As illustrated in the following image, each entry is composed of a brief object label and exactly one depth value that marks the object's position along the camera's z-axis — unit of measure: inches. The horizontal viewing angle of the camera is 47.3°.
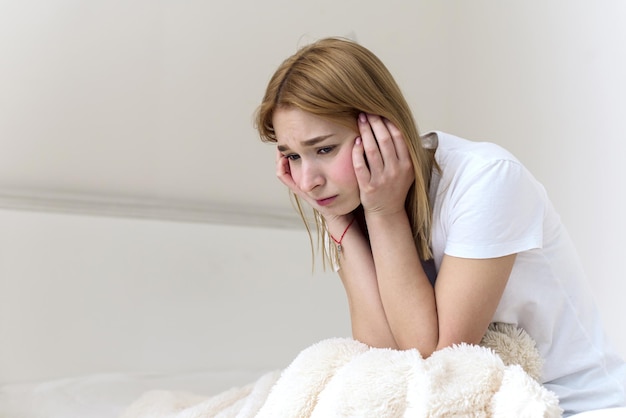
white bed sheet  59.2
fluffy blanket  31.1
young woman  40.2
